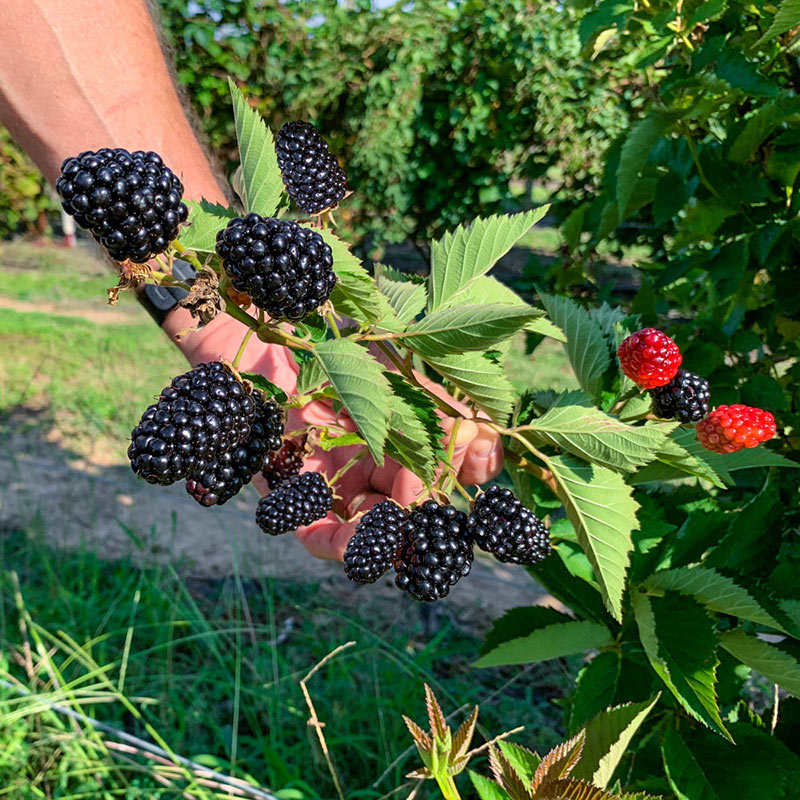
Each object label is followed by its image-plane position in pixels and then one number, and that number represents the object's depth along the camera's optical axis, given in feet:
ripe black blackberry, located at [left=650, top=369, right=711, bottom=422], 0.94
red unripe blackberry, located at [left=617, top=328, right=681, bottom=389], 0.92
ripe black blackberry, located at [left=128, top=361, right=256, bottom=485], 0.77
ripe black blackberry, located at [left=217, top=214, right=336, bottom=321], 0.70
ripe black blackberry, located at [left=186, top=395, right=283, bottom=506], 0.85
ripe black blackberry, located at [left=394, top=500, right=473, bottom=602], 0.89
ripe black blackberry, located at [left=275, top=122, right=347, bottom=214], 0.92
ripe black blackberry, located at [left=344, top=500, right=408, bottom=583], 0.94
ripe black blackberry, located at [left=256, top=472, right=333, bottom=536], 1.06
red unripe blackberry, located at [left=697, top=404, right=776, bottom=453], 0.93
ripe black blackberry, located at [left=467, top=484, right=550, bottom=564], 0.92
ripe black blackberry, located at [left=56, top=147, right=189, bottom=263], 0.70
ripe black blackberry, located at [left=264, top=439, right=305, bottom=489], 1.13
